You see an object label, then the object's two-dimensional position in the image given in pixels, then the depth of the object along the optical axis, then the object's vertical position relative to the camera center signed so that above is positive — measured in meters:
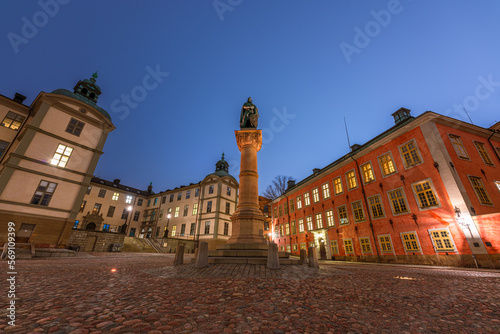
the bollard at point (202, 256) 7.40 -0.17
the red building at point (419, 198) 13.20 +4.47
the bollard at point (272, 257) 7.32 -0.16
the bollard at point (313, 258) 8.74 -0.20
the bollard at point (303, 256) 9.34 -0.13
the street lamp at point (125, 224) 39.02 +4.69
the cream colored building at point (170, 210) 35.00 +7.41
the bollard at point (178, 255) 8.80 -0.18
